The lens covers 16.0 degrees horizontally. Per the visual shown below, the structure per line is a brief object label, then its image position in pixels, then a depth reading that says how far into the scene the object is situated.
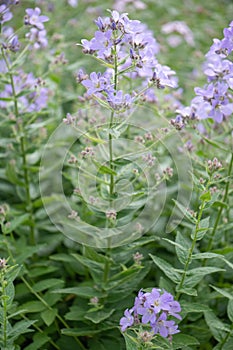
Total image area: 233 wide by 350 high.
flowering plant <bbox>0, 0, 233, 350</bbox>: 1.10
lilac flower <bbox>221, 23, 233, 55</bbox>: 1.15
